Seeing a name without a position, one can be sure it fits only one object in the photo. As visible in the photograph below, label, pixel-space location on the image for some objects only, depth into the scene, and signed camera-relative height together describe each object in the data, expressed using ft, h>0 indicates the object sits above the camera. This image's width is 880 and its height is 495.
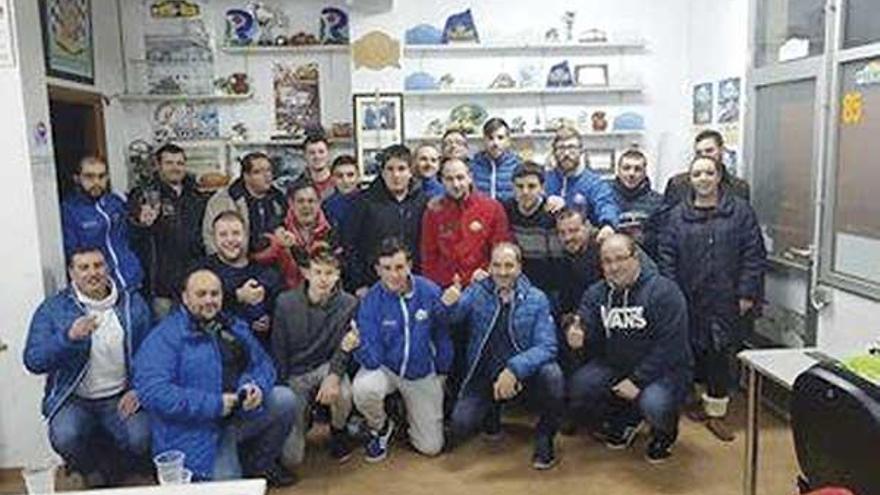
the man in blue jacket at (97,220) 11.75 -0.96
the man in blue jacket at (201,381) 9.56 -2.86
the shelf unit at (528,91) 17.31 +1.26
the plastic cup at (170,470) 7.20 -3.00
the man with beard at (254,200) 12.46 -0.76
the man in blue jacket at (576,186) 13.14 -0.70
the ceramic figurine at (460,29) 17.21 +2.66
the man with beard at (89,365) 9.89 -2.71
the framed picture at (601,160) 17.72 -0.35
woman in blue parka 12.40 -2.09
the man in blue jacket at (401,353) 11.47 -3.05
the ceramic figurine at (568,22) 17.42 +2.79
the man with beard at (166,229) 12.45 -1.22
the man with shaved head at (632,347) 11.10 -3.00
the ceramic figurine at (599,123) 17.65 +0.51
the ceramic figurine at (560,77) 17.44 +1.56
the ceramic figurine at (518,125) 17.67 +0.50
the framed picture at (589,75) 17.49 +1.59
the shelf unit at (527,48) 17.24 +2.22
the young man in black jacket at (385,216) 12.48 -1.07
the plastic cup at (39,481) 6.46 -2.70
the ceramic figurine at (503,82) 17.43 +1.47
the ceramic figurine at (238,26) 17.69 +2.92
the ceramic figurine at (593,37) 17.37 +2.43
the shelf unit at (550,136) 17.60 +0.24
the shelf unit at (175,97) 17.38 +1.31
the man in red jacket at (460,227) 12.26 -1.26
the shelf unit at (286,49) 17.63 +2.38
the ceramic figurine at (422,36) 17.11 +2.51
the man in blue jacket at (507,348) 11.30 -3.02
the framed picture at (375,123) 17.12 +0.62
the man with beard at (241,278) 10.90 -1.83
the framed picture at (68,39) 13.70 +2.24
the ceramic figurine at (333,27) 17.83 +2.87
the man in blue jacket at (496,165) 13.53 -0.32
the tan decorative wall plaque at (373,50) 17.07 +2.22
